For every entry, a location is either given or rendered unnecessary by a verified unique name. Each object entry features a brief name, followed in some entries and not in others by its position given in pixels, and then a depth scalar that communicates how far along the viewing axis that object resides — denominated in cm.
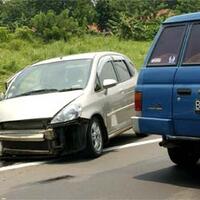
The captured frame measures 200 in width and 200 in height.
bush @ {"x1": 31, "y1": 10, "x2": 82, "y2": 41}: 4466
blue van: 690
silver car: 903
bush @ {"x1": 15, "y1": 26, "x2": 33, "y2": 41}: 3994
